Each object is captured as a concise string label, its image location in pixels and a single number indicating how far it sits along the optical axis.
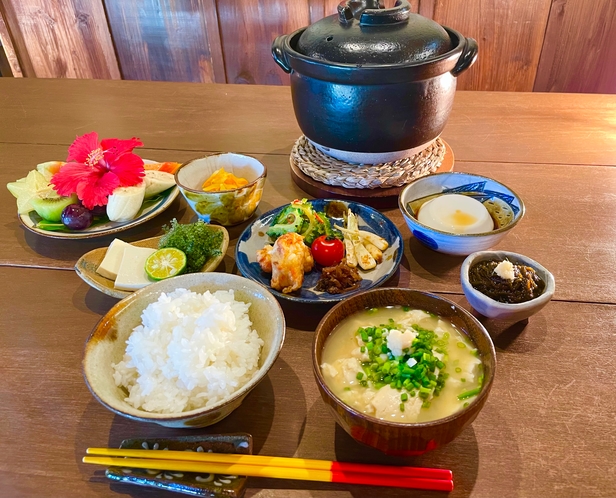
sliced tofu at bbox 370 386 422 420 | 0.30
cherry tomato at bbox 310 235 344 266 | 0.46
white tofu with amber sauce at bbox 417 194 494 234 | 0.47
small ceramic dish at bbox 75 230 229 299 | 0.44
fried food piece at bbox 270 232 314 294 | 0.43
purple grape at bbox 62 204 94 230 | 0.51
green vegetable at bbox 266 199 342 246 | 0.48
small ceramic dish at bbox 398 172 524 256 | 0.44
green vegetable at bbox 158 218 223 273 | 0.45
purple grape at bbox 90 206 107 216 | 0.53
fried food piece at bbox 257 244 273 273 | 0.45
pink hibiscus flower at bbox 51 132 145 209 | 0.52
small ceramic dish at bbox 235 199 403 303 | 0.43
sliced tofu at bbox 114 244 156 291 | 0.44
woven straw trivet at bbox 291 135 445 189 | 0.55
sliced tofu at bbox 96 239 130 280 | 0.45
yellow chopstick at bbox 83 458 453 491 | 0.30
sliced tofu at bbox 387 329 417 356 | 0.32
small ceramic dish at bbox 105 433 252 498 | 0.30
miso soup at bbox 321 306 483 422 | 0.31
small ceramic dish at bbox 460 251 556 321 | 0.37
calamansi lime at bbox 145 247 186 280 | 0.44
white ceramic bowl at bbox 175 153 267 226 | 0.50
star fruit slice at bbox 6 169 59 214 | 0.54
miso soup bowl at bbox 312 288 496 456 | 0.27
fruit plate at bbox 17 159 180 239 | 0.51
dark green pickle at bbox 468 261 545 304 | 0.38
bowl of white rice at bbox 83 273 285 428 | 0.32
